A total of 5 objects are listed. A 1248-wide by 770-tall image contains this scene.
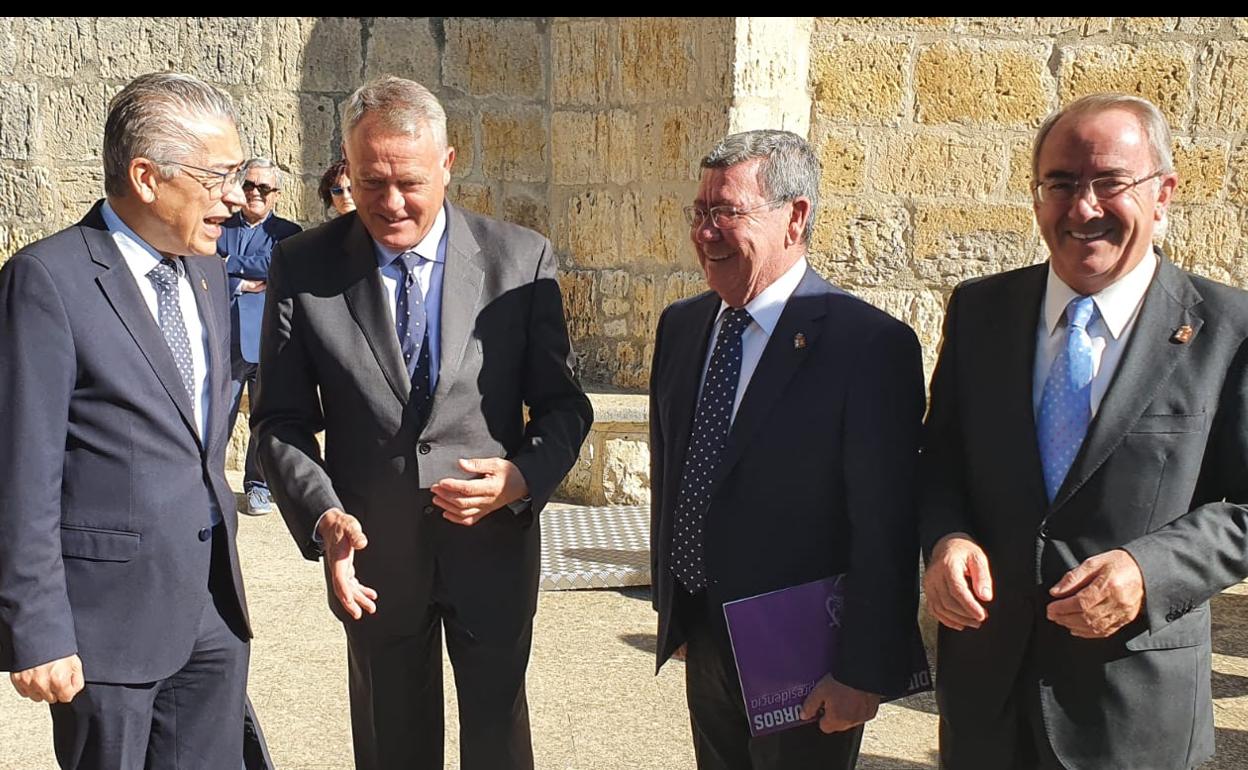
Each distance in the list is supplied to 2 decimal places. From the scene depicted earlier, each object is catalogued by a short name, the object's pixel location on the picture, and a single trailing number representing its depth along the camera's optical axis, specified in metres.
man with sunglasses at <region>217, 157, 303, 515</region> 5.97
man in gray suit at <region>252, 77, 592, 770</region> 2.58
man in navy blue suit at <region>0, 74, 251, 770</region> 2.16
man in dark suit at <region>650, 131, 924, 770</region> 2.27
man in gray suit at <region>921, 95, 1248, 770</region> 2.05
